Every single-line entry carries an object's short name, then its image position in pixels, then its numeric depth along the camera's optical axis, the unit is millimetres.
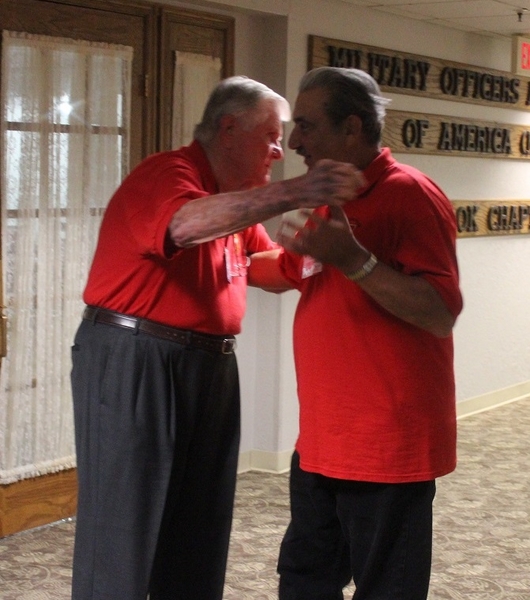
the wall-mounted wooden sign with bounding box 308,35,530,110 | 5043
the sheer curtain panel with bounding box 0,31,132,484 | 3826
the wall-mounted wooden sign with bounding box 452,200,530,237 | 6238
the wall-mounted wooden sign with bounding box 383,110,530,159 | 5613
